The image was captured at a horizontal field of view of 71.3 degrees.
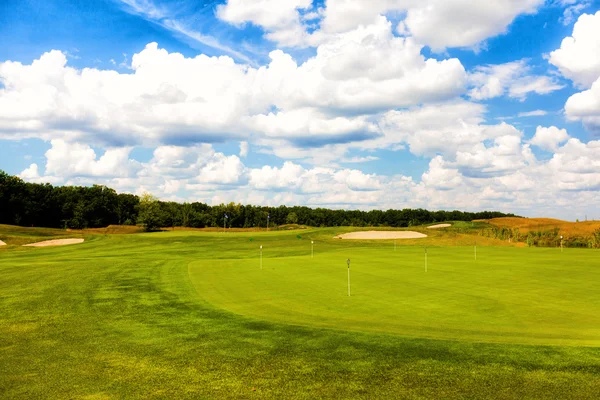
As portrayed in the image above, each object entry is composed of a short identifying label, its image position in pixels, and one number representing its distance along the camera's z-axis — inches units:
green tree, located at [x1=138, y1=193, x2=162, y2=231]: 4082.2
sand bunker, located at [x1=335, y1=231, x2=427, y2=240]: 2829.5
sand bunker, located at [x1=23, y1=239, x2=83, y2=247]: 2452.8
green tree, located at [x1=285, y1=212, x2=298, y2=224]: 6333.7
